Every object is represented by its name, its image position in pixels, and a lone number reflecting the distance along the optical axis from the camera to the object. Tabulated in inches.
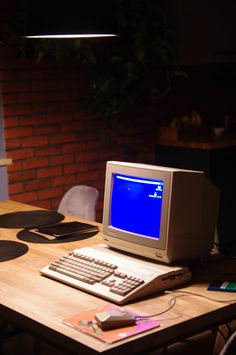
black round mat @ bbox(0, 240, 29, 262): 99.1
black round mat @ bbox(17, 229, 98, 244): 107.5
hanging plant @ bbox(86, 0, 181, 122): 176.4
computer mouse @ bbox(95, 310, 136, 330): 69.6
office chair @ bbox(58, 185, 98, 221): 133.9
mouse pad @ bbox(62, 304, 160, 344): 67.9
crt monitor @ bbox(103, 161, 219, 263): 86.1
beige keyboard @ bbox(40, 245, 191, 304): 79.4
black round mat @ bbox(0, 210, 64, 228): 119.5
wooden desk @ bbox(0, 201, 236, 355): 68.1
